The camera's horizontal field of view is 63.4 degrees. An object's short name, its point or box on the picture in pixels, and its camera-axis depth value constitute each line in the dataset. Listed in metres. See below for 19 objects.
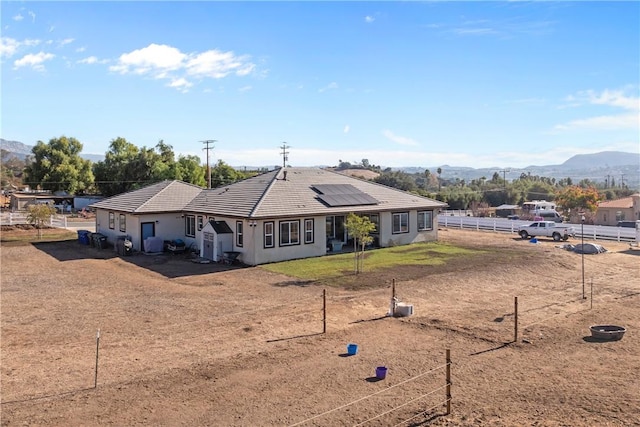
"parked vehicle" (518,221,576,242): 38.88
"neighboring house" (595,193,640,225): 53.19
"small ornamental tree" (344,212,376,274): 25.38
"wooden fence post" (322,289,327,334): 15.13
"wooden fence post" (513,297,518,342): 14.49
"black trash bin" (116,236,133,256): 31.12
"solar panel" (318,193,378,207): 32.41
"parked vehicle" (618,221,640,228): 48.80
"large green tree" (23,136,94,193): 75.44
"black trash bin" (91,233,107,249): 34.29
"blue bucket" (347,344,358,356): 13.34
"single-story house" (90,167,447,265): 28.75
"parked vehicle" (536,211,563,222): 55.09
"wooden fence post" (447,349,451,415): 9.91
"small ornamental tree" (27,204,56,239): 40.50
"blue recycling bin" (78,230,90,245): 36.62
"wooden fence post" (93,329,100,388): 11.19
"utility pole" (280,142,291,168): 43.25
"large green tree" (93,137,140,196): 75.50
